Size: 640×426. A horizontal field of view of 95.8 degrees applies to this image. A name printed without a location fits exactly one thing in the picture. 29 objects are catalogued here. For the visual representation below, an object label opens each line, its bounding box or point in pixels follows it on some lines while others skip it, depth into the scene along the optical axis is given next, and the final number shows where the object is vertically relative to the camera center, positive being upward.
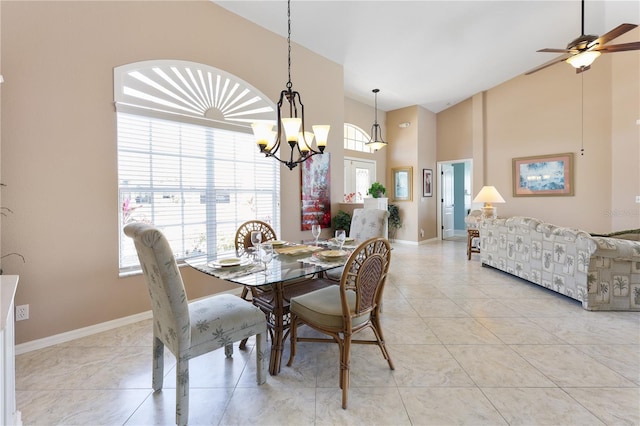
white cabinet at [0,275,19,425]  1.07 -0.60
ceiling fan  3.02 +1.72
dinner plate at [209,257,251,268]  2.03 -0.38
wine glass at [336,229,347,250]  2.63 -0.25
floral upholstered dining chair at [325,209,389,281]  3.17 -0.17
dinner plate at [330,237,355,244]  2.86 -0.31
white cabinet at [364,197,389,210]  4.98 +0.10
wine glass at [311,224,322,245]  2.78 -0.20
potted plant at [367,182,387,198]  6.42 +0.42
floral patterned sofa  2.92 -0.63
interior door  7.90 +0.24
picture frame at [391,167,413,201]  7.26 +0.65
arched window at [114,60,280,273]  2.78 +0.61
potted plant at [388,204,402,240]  7.37 -0.23
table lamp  5.41 +0.19
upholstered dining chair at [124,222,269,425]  1.42 -0.64
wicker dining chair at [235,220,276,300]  2.91 -0.25
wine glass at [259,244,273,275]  2.00 -0.31
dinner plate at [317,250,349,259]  2.25 -0.35
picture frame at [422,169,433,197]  7.34 +0.68
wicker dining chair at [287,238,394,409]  1.74 -0.63
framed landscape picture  5.76 +0.68
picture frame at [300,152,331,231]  4.34 +0.28
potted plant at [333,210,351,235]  4.70 -0.21
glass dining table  1.85 -0.42
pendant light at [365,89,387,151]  6.16 +1.93
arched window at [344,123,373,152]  6.84 +1.74
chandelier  2.32 +0.64
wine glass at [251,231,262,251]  2.35 -0.23
